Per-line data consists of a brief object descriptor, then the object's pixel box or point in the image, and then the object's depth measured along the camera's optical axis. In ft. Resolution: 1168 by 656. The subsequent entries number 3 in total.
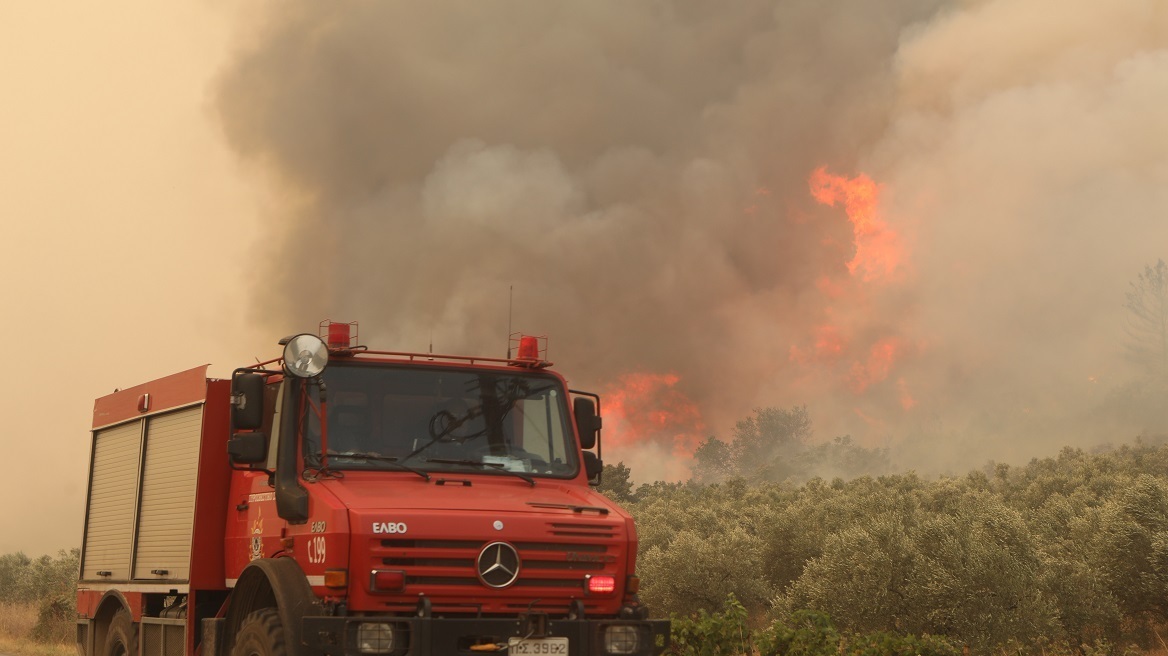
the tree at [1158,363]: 317.01
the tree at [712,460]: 342.23
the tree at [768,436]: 340.18
